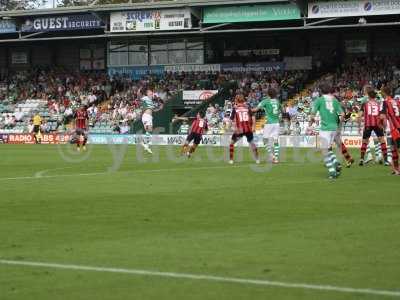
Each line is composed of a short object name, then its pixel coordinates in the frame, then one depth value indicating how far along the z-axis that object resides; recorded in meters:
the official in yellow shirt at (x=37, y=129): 57.28
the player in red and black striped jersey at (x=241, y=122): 30.31
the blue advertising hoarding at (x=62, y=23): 59.62
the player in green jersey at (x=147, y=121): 39.81
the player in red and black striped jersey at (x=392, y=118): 24.69
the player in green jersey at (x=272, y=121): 30.23
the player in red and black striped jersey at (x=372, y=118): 26.36
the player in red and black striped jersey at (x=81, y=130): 43.62
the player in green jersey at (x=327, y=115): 23.70
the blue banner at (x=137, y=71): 63.06
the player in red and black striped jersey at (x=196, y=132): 35.09
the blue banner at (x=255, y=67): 58.59
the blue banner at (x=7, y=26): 62.56
